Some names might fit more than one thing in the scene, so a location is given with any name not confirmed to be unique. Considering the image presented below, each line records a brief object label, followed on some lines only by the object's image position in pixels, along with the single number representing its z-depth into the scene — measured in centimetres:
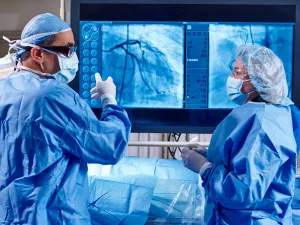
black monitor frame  229
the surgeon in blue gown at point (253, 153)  165
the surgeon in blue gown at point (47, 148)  156
